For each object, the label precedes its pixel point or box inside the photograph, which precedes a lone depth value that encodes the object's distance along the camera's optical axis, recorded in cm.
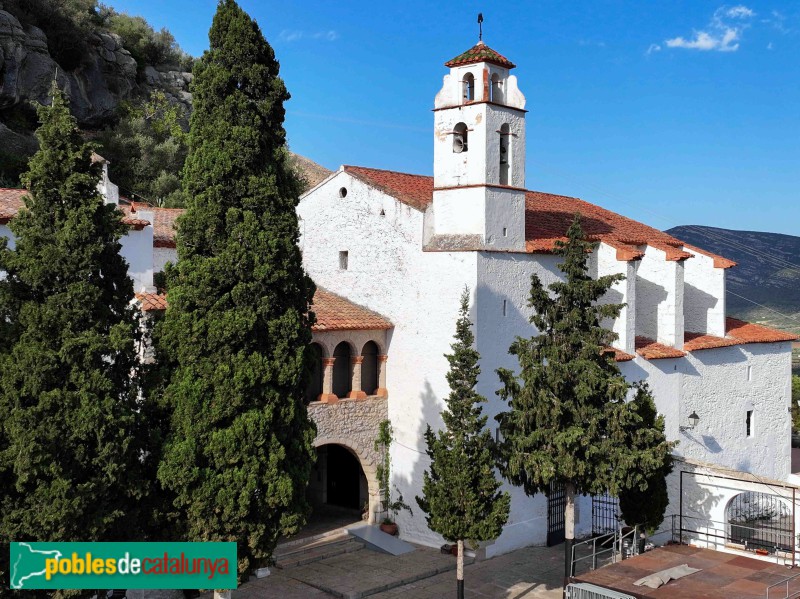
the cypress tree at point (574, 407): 1352
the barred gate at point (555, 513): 1809
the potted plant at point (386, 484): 1802
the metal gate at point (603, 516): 1856
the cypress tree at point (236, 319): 1120
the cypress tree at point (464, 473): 1354
